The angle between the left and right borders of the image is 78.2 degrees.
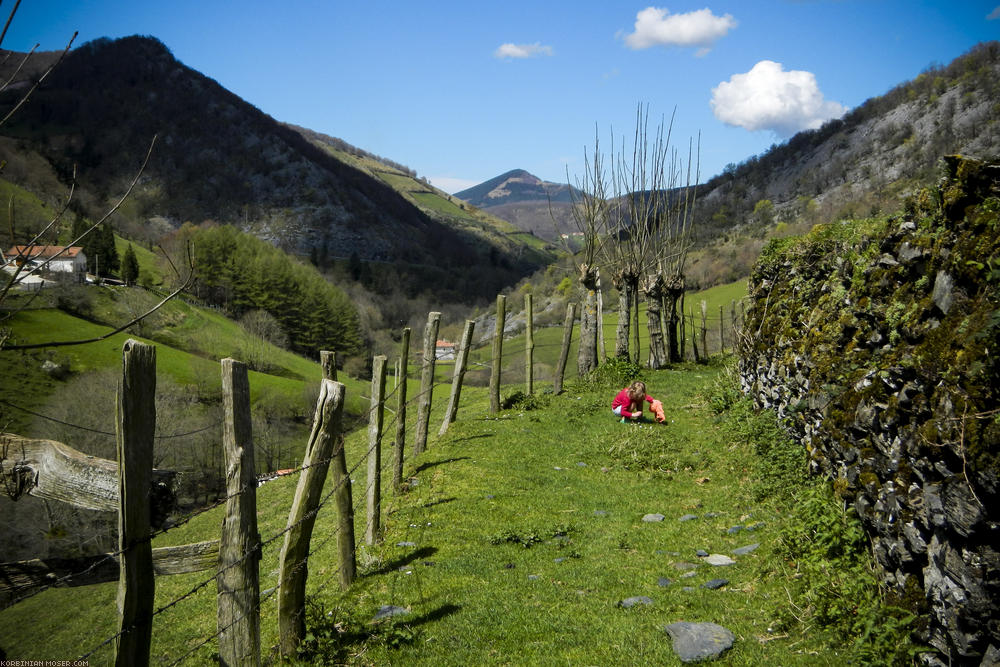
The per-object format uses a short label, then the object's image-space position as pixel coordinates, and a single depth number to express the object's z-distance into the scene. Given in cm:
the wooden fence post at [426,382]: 1323
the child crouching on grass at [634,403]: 1548
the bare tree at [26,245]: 302
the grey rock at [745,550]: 793
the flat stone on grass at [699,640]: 563
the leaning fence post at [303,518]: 554
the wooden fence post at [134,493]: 380
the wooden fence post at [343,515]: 736
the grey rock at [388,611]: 681
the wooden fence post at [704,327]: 3025
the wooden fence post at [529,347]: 2047
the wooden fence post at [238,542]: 472
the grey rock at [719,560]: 776
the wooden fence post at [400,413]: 1105
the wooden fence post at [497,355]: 1827
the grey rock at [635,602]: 686
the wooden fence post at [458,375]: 1562
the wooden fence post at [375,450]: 890
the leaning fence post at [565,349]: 2108
